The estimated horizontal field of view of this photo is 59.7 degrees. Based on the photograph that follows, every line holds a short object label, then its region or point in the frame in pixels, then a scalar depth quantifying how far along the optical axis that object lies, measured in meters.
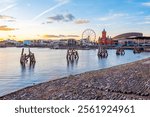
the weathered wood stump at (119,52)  45.44
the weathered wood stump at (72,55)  29.63
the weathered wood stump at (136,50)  51.02
